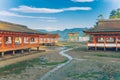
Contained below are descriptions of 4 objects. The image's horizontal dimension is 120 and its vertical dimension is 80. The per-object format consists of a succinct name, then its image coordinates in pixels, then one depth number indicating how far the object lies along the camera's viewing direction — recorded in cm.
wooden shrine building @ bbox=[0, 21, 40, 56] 2553
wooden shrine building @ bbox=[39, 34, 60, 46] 5908
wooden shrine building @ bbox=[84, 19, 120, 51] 3519
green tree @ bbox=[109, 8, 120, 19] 6812
